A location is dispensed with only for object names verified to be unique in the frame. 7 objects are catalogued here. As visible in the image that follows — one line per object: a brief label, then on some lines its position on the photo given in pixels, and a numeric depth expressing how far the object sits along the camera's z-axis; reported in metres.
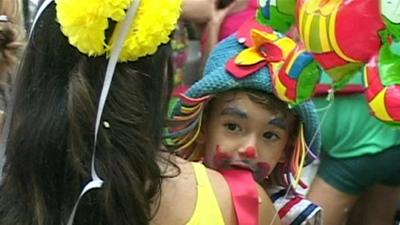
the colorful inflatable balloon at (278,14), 3.40
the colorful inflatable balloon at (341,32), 3.27
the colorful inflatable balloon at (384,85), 3.24
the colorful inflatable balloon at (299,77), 3.39
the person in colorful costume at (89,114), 3.22
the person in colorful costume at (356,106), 3.25
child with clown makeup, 3.58
